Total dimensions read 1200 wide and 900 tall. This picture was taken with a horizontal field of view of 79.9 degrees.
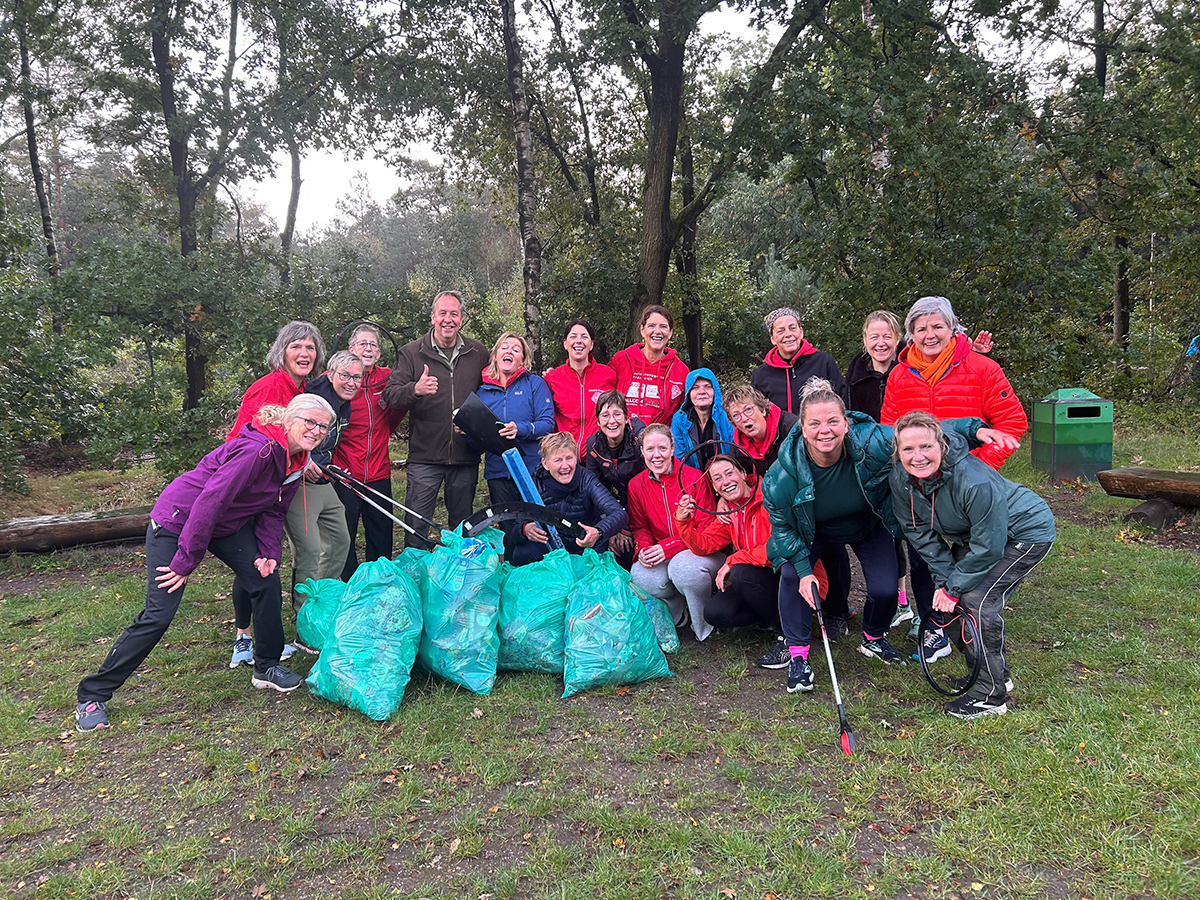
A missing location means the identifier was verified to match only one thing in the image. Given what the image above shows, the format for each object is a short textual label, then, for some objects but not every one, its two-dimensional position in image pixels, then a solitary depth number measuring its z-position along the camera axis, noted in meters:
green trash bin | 7.54
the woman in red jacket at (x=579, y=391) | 4.88
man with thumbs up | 4.75
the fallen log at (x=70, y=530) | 6.31
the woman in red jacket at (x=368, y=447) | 4.53
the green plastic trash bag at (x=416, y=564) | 3.60
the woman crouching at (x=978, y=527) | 3.09
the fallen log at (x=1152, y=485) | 5.93
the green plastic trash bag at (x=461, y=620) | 3.48
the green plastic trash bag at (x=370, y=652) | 3.30
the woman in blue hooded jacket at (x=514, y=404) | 4.61
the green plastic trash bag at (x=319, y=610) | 3.51
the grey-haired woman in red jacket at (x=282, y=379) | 4.04
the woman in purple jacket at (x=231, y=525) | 3.29
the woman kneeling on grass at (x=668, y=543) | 4.02
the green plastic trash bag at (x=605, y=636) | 3.52
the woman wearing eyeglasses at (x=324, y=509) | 4.06
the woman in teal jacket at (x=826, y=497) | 3.36
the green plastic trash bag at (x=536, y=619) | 3.62
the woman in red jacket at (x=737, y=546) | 3.84
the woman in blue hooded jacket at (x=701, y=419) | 4.36
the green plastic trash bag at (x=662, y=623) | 3.94
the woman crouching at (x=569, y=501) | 4.15
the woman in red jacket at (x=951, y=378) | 3.66
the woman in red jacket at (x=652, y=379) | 4.84
